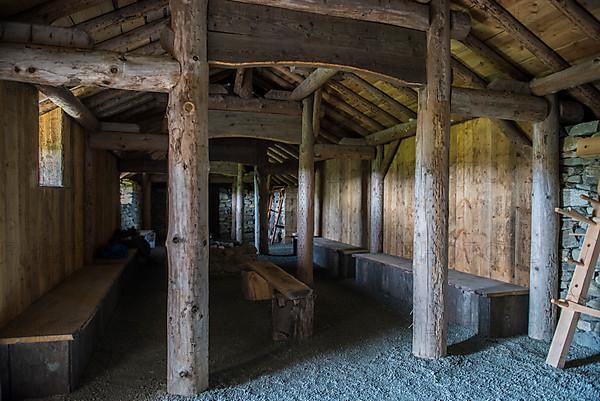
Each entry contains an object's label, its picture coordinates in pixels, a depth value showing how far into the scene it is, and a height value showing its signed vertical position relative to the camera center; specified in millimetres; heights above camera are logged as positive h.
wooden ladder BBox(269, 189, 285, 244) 14277 -504
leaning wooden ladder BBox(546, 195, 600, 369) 3574 -814
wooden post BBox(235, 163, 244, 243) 11617 -107
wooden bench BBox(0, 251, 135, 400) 2928 -1091
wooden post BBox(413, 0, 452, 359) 3633 +160
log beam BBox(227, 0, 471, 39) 3201 +1570
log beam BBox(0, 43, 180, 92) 2820 +963
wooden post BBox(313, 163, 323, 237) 10703 +85
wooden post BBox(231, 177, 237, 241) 12500 -146
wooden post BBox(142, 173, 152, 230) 12109 -106
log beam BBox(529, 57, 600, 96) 3496 +1120
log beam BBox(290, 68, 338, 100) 4982 +1595
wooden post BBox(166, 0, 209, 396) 2973 +4
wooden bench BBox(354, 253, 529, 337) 4410 -1195
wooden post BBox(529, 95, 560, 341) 4195 -220
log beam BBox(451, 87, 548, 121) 3842 +929
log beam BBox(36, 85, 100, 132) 3923 +1101
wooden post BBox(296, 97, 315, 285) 6395 -3
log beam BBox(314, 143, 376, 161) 7297 +905
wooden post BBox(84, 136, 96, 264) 6109 +6
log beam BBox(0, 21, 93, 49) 2846 +1211
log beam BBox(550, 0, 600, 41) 3188 +1460
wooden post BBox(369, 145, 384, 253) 7629 -71
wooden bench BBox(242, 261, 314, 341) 4250 -1182
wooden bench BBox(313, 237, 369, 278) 7863 -1179
